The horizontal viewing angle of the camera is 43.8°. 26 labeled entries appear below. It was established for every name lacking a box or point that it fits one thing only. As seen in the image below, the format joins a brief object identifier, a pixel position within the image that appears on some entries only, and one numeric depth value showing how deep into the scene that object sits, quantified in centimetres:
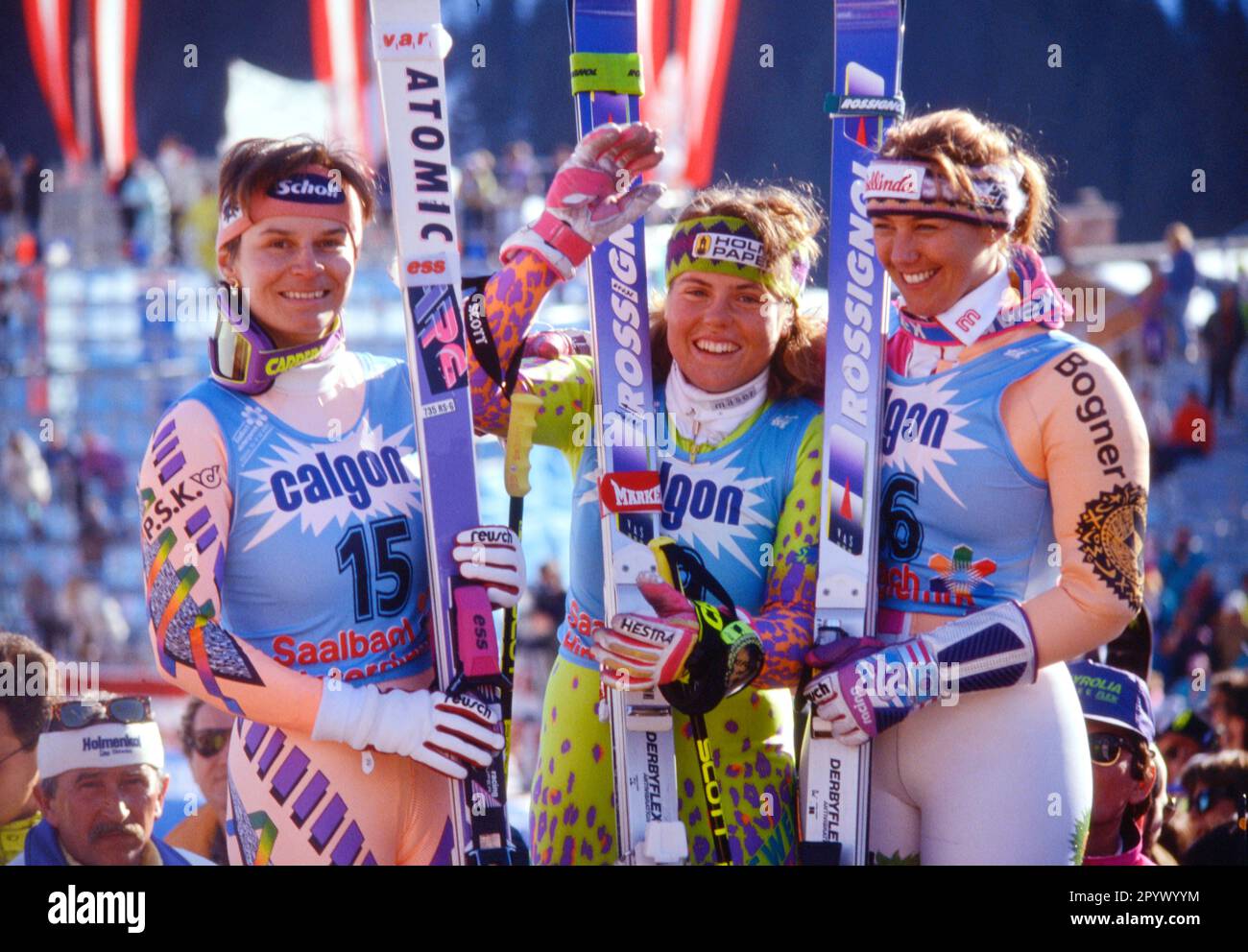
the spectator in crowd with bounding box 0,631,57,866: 342
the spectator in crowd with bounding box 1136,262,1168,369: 880
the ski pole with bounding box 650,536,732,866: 296
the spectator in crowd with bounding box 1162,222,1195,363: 860
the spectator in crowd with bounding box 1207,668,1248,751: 488
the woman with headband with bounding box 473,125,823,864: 300
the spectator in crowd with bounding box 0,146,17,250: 904
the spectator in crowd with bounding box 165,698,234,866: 393
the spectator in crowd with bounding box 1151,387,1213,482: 849
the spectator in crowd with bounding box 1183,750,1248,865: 411
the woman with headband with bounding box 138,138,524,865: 267
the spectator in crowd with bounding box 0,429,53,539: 909
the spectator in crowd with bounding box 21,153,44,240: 858
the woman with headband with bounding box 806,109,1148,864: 278
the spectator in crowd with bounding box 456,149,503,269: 843
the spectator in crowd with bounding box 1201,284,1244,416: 851
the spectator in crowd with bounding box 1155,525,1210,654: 753
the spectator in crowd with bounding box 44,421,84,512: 917
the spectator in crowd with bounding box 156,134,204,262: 878
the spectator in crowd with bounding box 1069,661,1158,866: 352
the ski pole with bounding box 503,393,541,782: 295
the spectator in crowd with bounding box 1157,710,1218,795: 454
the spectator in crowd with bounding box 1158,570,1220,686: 711
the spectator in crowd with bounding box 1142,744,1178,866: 375
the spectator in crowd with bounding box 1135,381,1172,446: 876
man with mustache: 327
